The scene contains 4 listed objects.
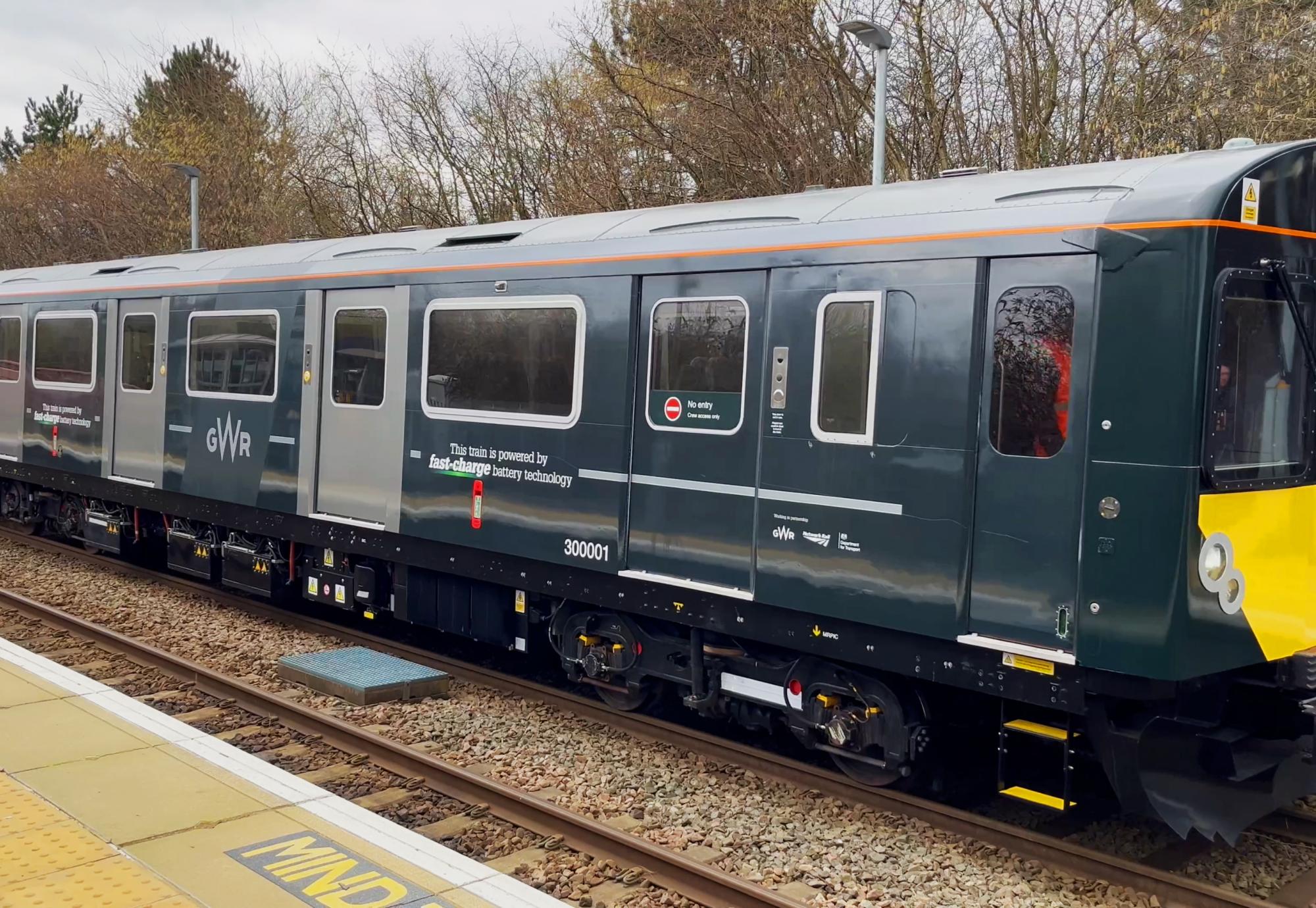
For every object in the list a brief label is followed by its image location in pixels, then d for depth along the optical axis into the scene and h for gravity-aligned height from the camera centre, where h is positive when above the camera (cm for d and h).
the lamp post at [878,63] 1091 +356
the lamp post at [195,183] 2125 +413
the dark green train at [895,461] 500 -17
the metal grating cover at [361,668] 839 -196
